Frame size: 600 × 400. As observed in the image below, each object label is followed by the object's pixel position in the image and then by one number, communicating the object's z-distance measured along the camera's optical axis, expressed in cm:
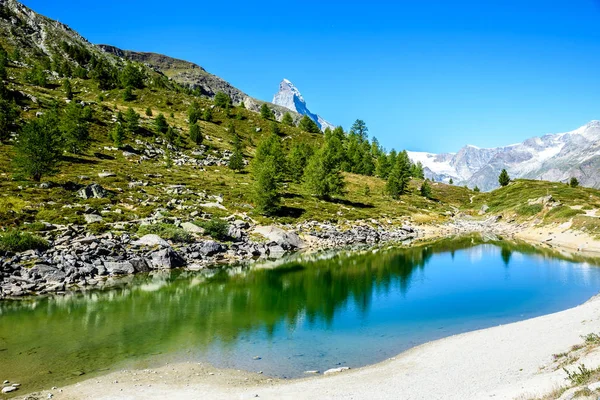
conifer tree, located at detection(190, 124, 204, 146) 12888
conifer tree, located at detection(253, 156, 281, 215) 7662
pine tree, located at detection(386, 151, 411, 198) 11831
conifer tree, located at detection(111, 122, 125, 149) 10700
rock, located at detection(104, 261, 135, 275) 4575
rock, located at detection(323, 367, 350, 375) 2009
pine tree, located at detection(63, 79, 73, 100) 12988
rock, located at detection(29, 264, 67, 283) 4000
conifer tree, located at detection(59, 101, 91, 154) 9406
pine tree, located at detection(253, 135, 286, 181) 10688
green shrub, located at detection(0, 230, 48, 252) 4254
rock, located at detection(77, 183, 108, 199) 6472
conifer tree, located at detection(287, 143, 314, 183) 12075
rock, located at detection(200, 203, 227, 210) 7379
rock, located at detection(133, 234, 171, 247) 5291
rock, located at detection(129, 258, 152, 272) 4768
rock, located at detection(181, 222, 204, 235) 6062
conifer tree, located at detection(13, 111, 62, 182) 6656
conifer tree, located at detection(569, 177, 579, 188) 13762
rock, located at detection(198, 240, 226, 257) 5606
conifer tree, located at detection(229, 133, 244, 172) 11466
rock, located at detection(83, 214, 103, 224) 5559
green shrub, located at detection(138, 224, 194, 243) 5579
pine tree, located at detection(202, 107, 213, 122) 15862
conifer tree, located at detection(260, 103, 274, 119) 17238
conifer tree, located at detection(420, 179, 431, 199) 13438
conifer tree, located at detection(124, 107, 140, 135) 11869
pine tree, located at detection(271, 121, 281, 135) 15625
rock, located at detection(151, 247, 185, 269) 5012
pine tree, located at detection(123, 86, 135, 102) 15162
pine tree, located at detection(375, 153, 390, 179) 14284
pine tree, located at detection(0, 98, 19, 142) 8718
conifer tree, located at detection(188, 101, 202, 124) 14538
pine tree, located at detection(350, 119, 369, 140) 19912
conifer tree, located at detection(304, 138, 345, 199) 9994
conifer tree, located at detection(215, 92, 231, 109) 17231
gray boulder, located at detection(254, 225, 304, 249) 6506
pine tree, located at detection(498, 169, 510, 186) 16300
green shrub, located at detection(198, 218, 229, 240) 6144
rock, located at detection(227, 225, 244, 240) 6358
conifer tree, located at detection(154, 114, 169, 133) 12675
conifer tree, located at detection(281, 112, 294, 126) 18088
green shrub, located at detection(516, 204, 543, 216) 9306
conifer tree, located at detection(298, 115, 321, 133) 17538
